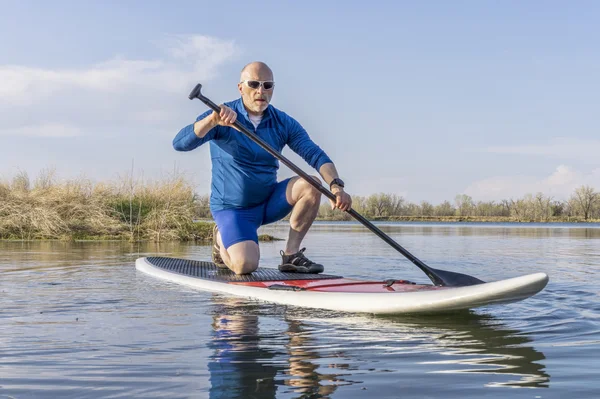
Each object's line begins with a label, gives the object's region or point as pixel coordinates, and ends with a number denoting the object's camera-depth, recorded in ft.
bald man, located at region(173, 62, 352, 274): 17.25
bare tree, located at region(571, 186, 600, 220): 178.86
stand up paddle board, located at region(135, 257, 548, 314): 11.50
